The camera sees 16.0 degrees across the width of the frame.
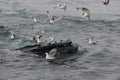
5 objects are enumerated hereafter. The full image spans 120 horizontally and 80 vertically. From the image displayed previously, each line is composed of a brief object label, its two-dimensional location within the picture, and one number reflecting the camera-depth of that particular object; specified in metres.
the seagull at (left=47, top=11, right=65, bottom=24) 40.79
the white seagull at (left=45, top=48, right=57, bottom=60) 29.44
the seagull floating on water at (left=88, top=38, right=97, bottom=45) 36.19
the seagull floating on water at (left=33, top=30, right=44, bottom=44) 31.43
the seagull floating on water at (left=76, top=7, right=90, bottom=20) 31.08
